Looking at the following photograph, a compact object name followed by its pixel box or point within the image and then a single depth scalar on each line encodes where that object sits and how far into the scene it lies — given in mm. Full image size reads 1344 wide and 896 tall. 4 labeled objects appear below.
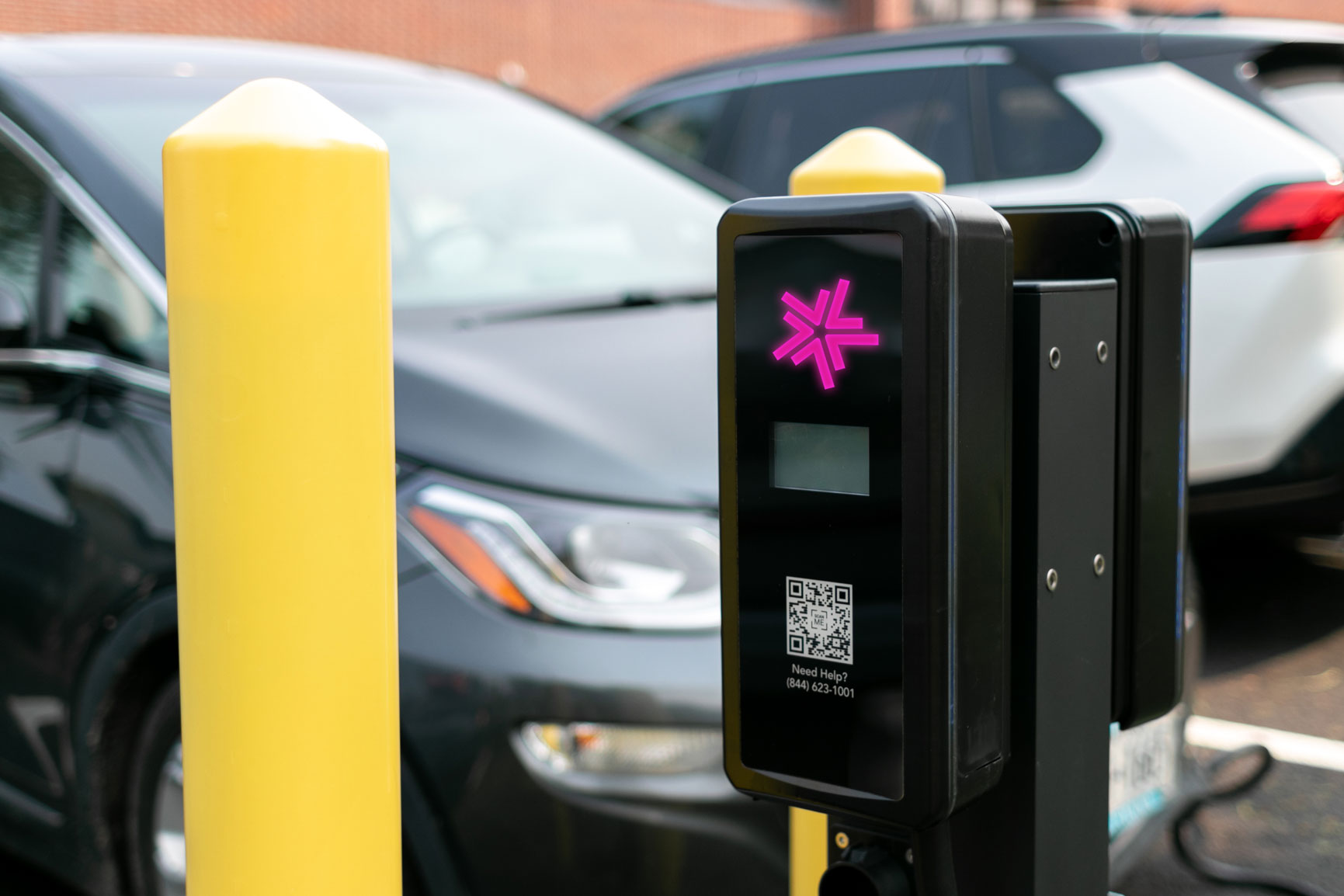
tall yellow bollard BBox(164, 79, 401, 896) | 1108
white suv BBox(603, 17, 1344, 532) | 3963
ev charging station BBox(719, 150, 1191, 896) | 1098
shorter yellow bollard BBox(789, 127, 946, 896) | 1645
